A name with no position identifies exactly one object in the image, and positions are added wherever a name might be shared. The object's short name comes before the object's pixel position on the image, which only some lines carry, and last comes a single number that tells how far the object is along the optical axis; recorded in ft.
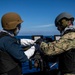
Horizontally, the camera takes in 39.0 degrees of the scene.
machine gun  6.96
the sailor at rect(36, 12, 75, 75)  6.29
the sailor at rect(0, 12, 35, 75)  5.91
